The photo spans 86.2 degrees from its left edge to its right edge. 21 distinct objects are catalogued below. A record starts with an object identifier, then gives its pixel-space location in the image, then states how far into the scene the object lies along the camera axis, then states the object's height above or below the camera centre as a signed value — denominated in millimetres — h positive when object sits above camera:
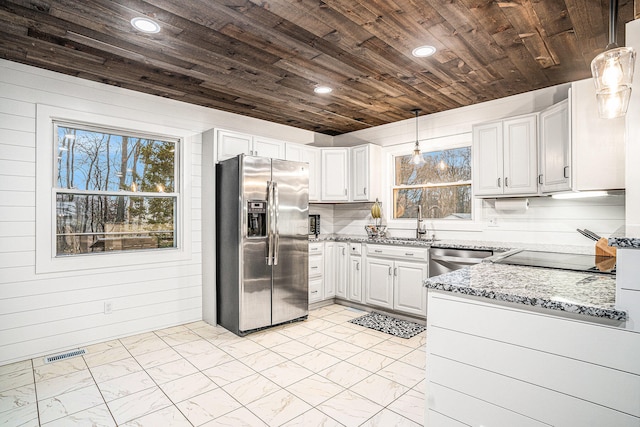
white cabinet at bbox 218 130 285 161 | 3891 +824
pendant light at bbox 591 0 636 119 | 1354 +556
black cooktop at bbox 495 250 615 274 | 1960 -326
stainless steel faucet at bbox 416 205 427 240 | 4402 -221
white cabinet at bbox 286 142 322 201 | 4664 +741
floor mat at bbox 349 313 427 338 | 3646 -1267
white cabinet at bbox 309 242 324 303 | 4473 -771
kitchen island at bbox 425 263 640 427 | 1198 -560
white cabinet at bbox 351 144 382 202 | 4773 +576
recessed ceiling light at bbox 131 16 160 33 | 2250 +1280
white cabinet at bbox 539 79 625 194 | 2641 +535
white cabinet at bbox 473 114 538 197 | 3354 +570
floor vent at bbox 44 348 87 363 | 2961 -1247
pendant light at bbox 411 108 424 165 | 4074 +736
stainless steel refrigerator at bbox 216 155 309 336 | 3549 -312
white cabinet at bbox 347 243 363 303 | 4492 -792
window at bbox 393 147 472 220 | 4238 +362
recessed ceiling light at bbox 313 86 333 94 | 3471 +1283
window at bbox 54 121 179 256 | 3246 +251
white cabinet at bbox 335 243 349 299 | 4645 -766
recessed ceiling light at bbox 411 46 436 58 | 2639 +1272
